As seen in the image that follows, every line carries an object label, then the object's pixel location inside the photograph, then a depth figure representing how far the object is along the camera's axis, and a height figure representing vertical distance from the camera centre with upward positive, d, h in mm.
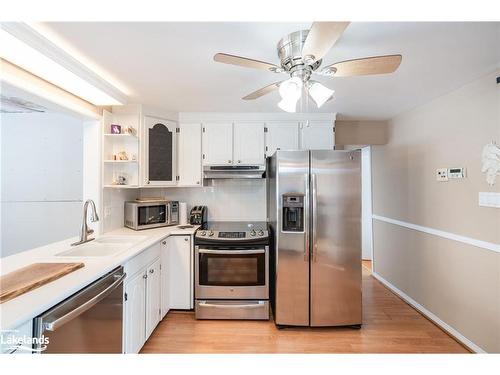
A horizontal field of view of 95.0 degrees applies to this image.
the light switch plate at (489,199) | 1757 -55
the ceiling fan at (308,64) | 1056 +684
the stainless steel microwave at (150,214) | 2609 -239
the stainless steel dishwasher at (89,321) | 1044 -683
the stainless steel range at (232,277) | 2391 -879
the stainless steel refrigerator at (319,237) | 2219 -431
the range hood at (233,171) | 2814 +275
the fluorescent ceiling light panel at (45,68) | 1320 +870
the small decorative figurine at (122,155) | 2537 +430
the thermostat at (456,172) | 2049 +184
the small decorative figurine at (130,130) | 2503 +699
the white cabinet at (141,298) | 1705 -881
